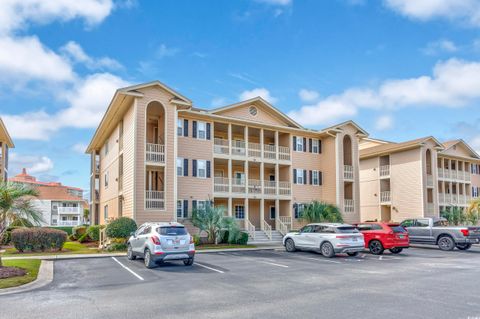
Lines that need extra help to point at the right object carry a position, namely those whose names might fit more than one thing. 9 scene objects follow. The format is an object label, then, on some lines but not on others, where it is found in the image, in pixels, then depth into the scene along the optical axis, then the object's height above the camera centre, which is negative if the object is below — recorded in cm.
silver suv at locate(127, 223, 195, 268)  1447 -184
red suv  2003 -225
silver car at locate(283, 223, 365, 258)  1802 -213
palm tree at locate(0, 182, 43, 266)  1339 -28
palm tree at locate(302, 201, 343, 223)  3030 -151
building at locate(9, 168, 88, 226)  7500 -181
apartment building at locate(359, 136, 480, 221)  3738 +154
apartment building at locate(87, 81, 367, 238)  2541 +252
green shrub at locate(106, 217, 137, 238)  2195 -186
